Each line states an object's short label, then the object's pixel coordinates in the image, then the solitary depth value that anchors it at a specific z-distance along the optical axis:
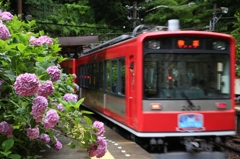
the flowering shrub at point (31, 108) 2.36
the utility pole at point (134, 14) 24.94
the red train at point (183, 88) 6.93
